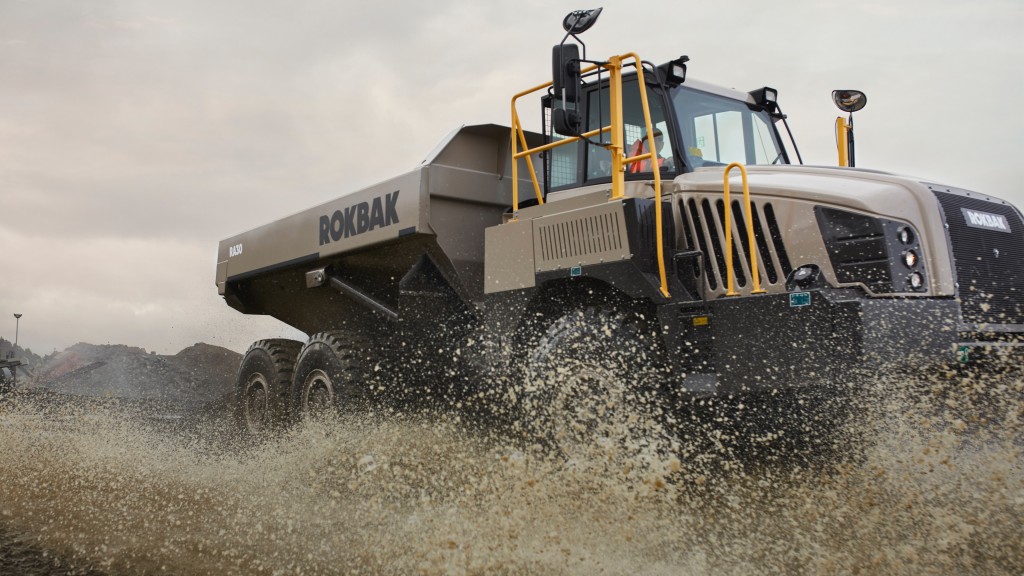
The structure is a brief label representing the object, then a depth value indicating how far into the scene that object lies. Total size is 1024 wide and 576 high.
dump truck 4.62
